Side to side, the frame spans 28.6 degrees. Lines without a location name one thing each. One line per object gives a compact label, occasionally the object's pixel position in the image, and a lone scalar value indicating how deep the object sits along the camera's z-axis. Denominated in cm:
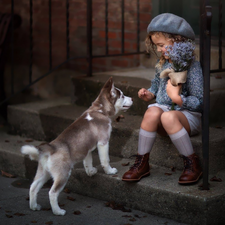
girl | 335
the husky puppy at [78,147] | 329
